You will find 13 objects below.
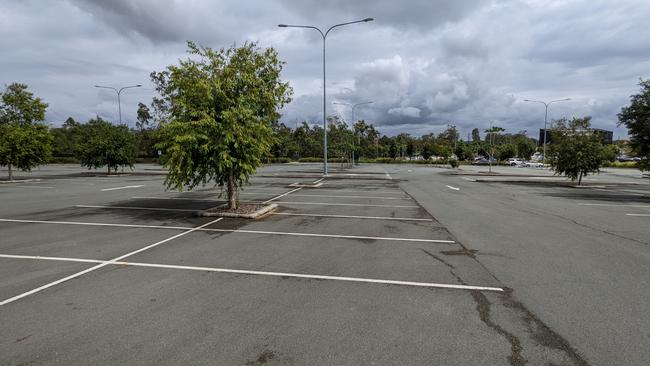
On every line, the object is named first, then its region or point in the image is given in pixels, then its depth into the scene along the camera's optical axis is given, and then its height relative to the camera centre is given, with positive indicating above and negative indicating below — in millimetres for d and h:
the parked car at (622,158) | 82275 -1165
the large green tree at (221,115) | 9992 +1115
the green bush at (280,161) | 77250 -1365
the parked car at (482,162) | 73875 -1743
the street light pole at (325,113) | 28516 +3359
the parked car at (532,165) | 63850 -2019
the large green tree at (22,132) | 23625 +1585
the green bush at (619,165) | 61931 -2007
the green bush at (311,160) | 82888 -1270
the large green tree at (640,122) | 17923 +1545
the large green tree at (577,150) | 25156 +244
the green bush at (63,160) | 65562 -846
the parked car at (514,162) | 70381 -1736
